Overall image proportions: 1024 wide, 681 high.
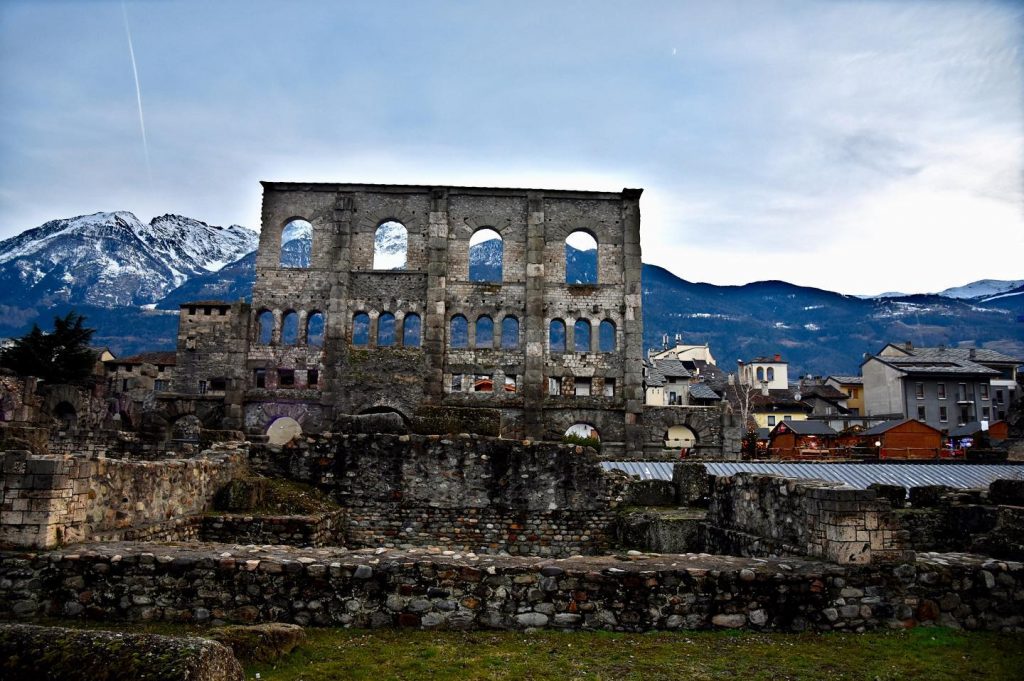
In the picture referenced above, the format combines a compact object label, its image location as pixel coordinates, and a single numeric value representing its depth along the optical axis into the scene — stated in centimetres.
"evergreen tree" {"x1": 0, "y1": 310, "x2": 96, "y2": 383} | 5578
